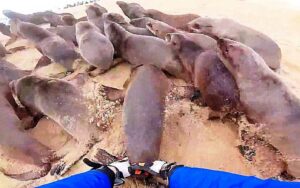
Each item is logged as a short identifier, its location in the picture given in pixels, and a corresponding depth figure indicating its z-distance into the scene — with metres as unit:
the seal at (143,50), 2.67
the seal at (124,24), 3.24
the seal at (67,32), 3.53
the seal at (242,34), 2.68
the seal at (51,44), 3.13
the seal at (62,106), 2.20
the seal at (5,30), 4.67
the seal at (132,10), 3.97
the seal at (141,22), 3.47
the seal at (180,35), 2.68
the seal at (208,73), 2.20
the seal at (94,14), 3.64
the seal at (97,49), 2.88
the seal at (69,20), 4.18
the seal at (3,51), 3.75
